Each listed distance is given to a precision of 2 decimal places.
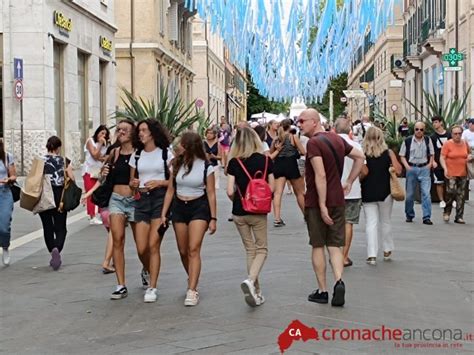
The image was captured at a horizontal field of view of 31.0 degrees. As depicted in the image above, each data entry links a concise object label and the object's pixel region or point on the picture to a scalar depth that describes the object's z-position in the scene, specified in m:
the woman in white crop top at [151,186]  8.06
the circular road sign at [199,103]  37.19
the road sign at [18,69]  23.55
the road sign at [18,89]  23.06
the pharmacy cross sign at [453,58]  24.95
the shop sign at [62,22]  26.50
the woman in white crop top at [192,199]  7.81
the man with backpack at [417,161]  14.41
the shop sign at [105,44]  33.00
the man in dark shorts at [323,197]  7.57
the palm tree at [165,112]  16.70
